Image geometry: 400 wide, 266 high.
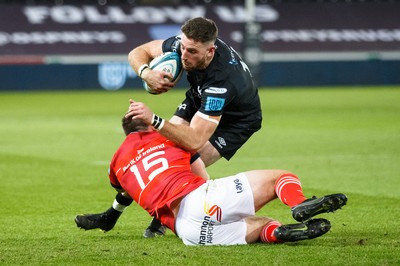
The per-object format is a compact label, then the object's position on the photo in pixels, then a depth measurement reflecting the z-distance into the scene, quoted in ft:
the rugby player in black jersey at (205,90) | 49.21
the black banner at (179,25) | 223.92
